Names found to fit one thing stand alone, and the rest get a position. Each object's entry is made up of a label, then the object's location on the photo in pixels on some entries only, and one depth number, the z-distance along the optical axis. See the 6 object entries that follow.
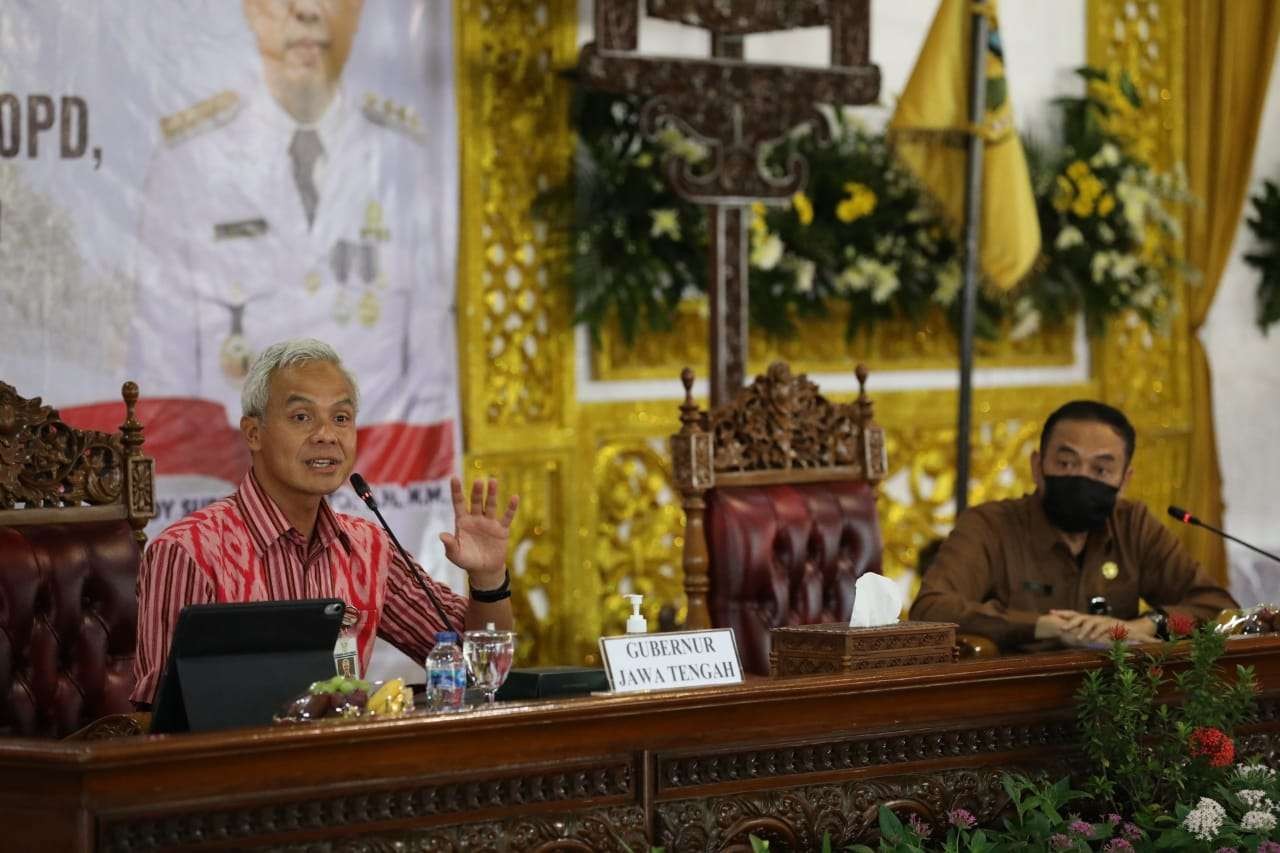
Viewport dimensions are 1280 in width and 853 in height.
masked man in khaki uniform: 7.66
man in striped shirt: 5.62
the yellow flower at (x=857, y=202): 11.35
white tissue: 5.81
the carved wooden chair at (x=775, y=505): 7.79
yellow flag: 10.76
